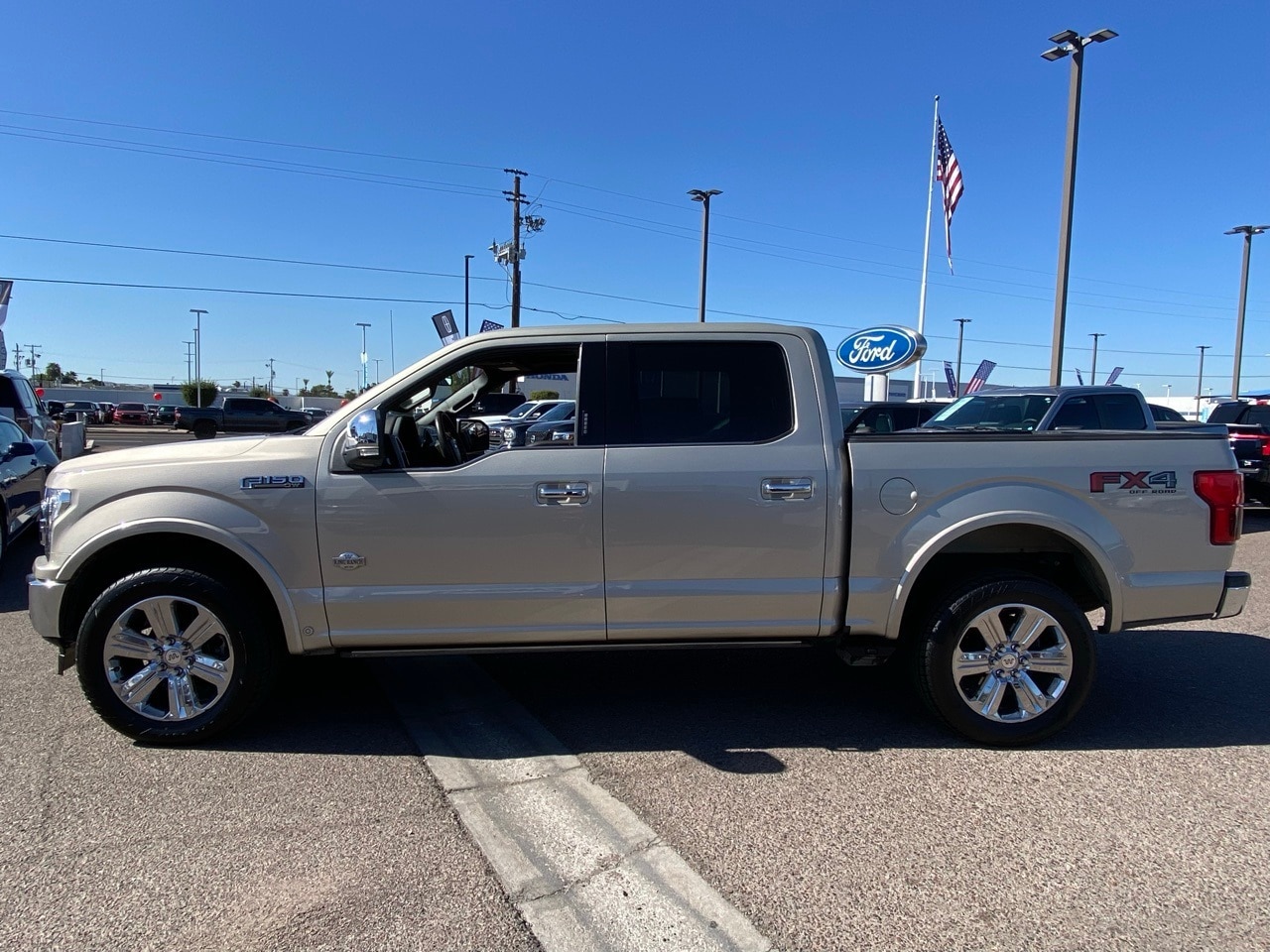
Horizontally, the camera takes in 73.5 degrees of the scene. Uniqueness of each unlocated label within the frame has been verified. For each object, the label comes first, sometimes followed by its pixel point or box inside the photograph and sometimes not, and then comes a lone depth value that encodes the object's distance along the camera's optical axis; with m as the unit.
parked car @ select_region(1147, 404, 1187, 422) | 15.55
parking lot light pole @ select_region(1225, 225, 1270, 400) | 27.53
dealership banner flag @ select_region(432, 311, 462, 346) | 19.53
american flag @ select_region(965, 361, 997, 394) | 26.81
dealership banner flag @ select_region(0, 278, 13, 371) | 14.90
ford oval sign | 12.34
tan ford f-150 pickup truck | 3.93
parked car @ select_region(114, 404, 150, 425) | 50.81
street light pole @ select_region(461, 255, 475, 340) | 49.55
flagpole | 24.30
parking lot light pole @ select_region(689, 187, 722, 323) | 27.67
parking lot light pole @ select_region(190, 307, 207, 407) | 63.50
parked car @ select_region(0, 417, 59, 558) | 7.83
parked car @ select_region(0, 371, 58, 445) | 11.23
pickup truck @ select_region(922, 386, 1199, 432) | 10.08
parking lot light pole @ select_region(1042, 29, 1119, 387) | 13.74
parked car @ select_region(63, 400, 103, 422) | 50.71
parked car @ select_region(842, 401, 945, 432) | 14.09
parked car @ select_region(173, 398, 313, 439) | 37.50
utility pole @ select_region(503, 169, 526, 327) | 35.59
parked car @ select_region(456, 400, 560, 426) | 29.09
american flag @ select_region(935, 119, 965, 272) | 19.80
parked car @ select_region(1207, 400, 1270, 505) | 11.55
